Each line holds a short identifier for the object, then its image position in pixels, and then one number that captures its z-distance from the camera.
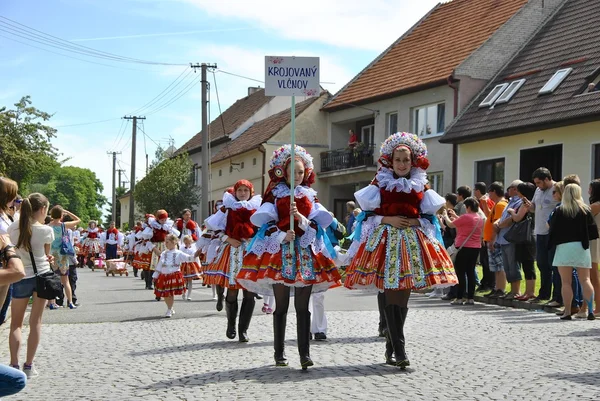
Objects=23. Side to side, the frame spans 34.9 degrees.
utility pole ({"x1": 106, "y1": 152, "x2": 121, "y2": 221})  71.25
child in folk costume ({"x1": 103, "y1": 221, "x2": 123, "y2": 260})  39.41
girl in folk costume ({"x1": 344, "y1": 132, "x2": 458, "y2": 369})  8.72
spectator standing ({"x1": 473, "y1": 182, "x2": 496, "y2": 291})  17.03
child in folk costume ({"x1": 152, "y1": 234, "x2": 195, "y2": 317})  15.48
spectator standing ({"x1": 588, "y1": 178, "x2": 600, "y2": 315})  13.20
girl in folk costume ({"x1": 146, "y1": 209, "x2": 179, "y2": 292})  22.44
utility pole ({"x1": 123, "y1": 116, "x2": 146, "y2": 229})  59.16
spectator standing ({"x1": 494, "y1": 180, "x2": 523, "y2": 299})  15.54
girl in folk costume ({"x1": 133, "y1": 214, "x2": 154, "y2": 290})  24.07
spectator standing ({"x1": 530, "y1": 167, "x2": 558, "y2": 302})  14.49
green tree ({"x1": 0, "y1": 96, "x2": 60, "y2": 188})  37.06
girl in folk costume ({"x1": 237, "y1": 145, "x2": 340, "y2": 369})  8.91
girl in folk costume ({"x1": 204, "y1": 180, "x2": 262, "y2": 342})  11.60
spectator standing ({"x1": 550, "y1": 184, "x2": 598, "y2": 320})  12.91
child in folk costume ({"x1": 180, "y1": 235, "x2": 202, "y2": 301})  18.27
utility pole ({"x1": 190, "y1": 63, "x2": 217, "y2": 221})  39.59
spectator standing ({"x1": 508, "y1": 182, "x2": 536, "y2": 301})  15.17
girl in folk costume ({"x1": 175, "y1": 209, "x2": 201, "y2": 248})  23.11
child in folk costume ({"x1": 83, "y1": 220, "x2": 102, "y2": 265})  41.12
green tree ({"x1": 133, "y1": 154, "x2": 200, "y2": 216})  51.72
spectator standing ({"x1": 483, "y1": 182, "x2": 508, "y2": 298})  16.11
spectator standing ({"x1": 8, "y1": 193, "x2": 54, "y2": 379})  8.81
